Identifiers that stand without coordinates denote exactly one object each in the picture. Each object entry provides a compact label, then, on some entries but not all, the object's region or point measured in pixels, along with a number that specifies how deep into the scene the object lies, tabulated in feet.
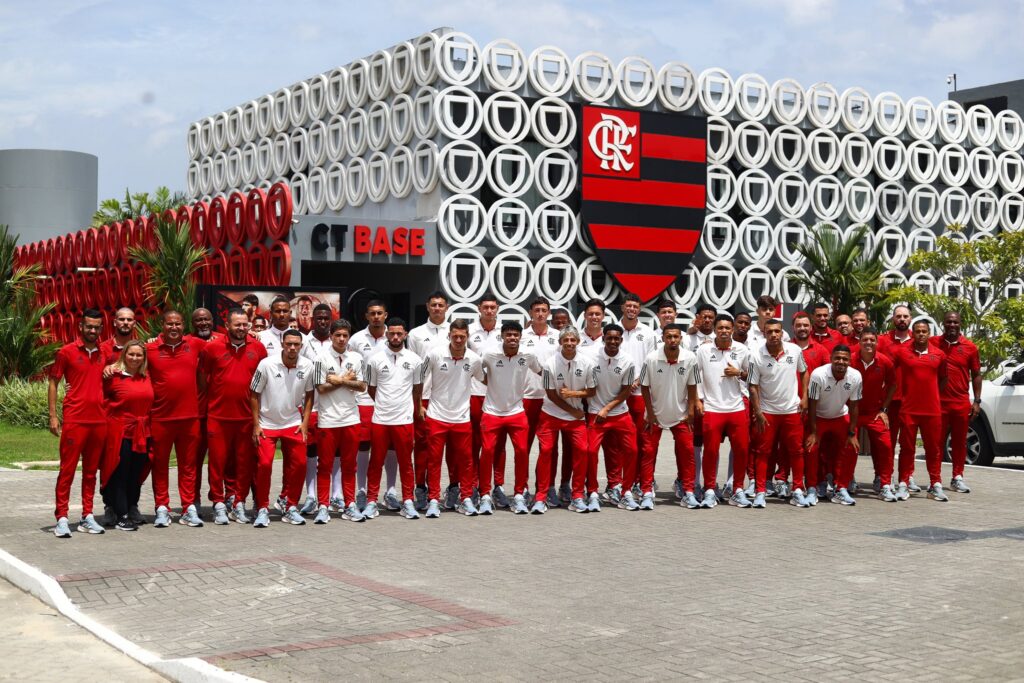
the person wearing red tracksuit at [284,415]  38.04
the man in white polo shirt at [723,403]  42.83
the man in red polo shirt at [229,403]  38.34
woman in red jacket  36.45
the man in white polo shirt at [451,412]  40.50
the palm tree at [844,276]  109.60
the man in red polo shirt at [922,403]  45.73
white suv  56.13
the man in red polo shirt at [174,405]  37.55
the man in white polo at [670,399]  42.57
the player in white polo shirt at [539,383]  42.91
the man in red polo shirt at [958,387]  47.42
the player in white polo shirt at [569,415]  41.39
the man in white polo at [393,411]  39.78
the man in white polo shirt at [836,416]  43.68
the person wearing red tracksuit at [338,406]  38.91
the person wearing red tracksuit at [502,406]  40.93
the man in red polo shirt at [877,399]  45.11
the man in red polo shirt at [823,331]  46.73
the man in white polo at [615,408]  41.75
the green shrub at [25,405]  81.56
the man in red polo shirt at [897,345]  45.98
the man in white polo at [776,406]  43.21
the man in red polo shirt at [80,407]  35.37
